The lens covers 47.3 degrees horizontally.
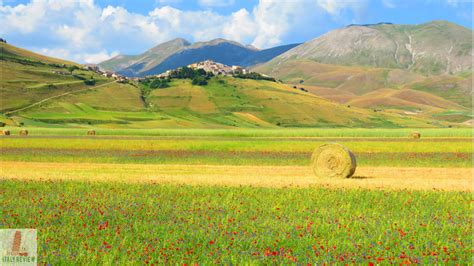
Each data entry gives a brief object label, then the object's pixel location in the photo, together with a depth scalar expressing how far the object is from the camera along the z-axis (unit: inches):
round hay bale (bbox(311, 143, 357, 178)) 1478.8
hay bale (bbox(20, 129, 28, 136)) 3454.7
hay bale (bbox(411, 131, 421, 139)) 3532.0
